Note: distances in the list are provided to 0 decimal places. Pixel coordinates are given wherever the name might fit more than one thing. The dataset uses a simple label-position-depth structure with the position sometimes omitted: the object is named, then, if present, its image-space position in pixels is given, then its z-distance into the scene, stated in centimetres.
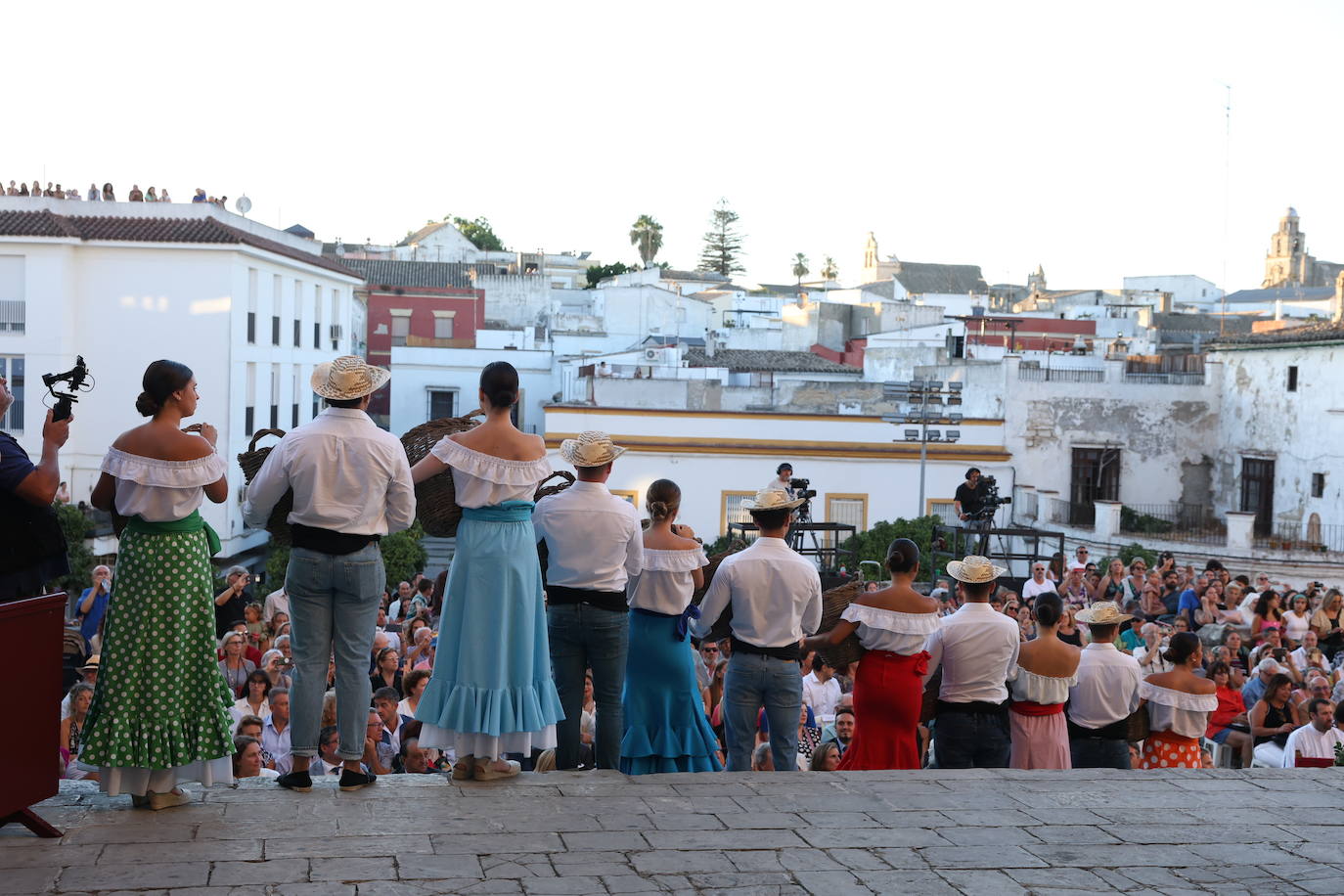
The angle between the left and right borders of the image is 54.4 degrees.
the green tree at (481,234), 7088
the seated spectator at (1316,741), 748
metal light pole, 2461
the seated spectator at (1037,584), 1373
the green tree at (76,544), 2139
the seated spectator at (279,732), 699
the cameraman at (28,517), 411
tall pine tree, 8500
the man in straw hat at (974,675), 630
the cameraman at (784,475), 1263
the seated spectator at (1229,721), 848
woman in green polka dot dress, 431
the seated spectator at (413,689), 759
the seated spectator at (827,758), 661
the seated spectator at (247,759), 598
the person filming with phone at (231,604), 991
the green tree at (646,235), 7769
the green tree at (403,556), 2323
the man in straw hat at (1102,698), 663
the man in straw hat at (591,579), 529
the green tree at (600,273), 6250
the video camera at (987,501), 1495
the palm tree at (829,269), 8831
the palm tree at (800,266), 9006
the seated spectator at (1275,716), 821
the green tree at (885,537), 2466
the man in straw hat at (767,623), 584
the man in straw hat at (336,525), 459
